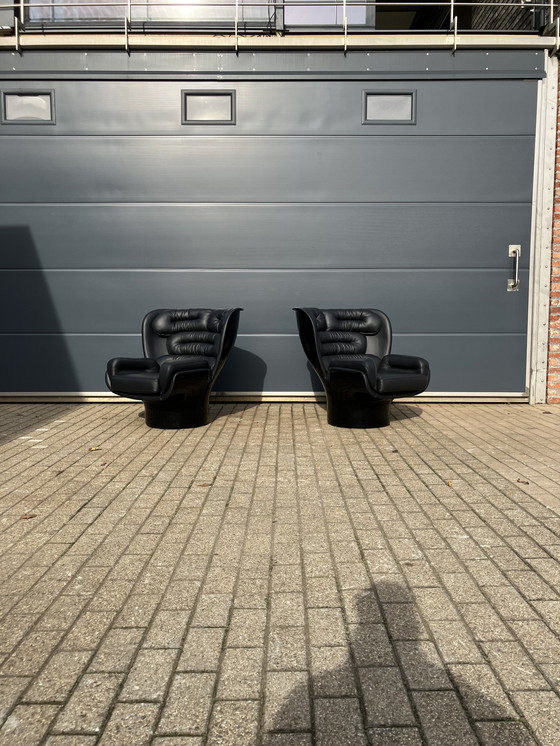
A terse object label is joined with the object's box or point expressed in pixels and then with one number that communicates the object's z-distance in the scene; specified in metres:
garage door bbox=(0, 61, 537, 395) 7.09
